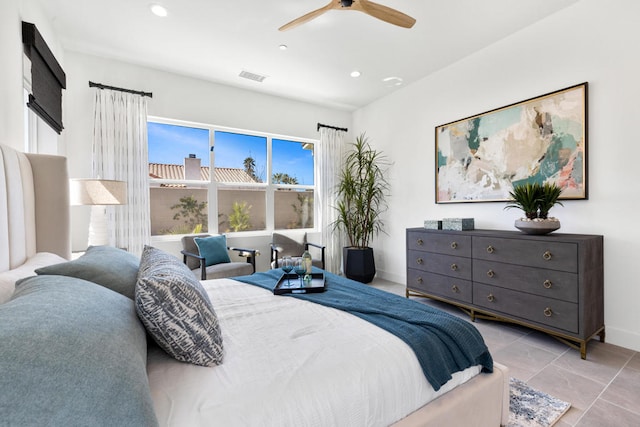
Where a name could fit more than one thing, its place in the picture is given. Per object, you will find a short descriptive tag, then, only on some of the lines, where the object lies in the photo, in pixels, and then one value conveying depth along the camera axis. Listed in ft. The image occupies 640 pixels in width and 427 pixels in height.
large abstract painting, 8.53
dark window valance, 6.68
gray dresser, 7.30
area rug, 5.20
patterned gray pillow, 3.24
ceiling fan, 6.75
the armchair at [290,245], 13.48
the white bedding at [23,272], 3.43
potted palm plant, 14.32
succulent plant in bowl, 8.14
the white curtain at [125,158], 10.85
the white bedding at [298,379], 2.82
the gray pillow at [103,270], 3.70
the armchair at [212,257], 10.77
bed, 1.85
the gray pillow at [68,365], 1.65
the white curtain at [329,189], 16.10
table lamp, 8.58
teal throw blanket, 3.93
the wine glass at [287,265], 7.40
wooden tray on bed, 6.13
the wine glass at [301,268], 6.97
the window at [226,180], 12.69
